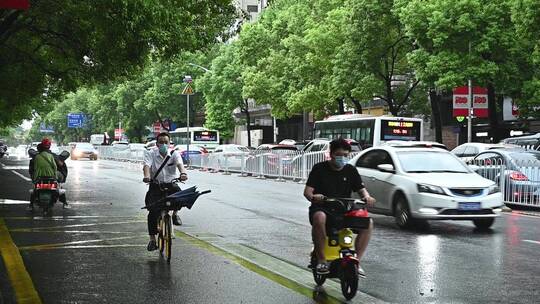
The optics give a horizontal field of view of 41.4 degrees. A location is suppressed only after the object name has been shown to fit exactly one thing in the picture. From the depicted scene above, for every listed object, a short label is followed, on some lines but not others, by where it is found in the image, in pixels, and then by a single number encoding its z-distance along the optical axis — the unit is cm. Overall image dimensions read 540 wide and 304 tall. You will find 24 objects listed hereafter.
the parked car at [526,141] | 2713
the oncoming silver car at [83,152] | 6041
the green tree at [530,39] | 2386
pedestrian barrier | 2856
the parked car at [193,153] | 4291
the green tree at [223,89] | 6175
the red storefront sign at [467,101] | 3061
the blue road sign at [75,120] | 10256
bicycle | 928
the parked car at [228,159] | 3566
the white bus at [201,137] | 5706
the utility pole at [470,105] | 3039
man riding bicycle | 978
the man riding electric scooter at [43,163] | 1510
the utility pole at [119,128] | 8636
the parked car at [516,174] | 1792
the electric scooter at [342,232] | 698
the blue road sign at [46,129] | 13639
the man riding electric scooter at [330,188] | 713
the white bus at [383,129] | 3331
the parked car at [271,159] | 3036
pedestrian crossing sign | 4159
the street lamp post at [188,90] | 4165
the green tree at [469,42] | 3125
